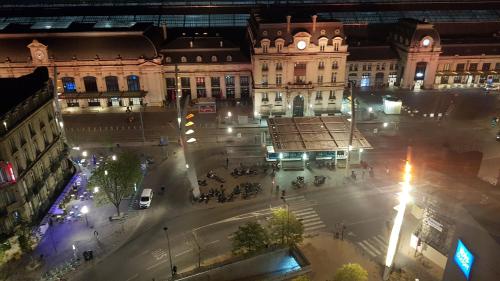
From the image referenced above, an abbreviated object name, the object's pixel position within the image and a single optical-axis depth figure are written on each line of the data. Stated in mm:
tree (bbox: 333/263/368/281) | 45438
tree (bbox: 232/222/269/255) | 52344
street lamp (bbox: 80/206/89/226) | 64250
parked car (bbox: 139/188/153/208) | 68188
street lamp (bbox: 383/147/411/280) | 51094
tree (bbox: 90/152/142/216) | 63719
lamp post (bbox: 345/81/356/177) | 70075
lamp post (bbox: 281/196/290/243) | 53469
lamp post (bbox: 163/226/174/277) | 53744
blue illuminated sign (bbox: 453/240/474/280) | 37466
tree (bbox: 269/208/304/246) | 53625
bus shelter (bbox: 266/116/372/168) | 78312
